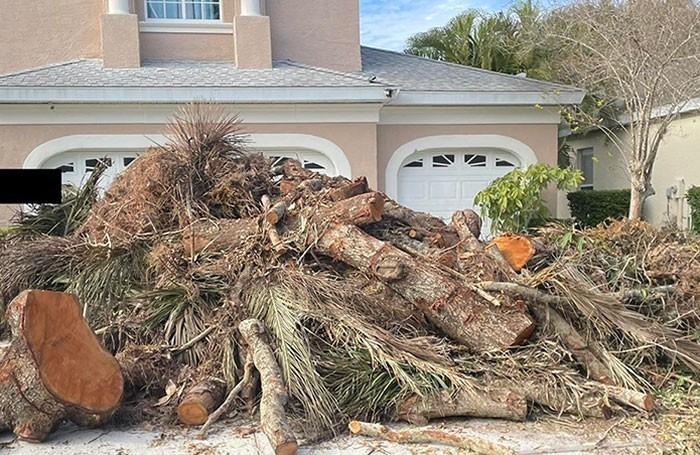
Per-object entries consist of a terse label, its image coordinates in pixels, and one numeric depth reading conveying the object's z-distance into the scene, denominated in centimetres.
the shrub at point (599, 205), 1306
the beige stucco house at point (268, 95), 1054
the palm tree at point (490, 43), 1600
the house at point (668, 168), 1309
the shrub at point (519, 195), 1052
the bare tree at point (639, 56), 1001
